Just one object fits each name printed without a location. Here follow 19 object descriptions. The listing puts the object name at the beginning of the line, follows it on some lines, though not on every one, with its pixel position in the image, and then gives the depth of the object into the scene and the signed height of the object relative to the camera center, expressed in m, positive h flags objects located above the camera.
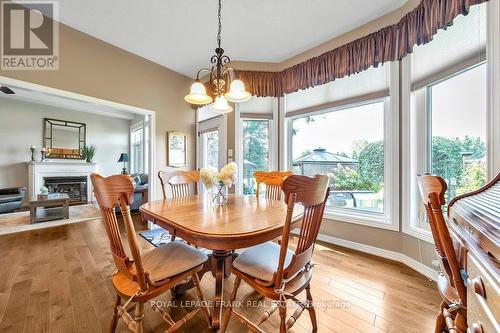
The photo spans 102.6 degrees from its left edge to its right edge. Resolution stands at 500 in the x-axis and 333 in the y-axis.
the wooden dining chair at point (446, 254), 0.79 -0.37
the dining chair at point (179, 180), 2.10 -0.15
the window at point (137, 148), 6.32 +0.63
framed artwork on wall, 3.68 +0.34
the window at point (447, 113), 1.61 +0.50
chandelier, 1.67 +0.64
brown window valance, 1.71 +1.33
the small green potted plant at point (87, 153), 5.97 +0.41
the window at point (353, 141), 2.29 +0.35
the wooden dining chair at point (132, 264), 0.93 -0.58
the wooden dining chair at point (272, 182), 2.27 -0.17
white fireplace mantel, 5.09 -0.11
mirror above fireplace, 5.52 +0.83
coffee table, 3.67 -0.87
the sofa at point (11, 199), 3.92 -0.64
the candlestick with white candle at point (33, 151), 5.23 +0.42
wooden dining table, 1.02 -0.33
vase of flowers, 1.66 -0.12
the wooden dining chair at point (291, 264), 0.95 -0.58
